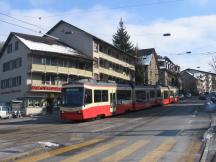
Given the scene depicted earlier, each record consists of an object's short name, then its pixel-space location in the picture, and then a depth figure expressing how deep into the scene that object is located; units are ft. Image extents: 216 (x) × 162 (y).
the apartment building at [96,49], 241.14
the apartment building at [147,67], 311.60
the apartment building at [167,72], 433.48
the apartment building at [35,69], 195.42
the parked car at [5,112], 159.67
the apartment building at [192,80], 568.41
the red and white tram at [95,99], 102.37
